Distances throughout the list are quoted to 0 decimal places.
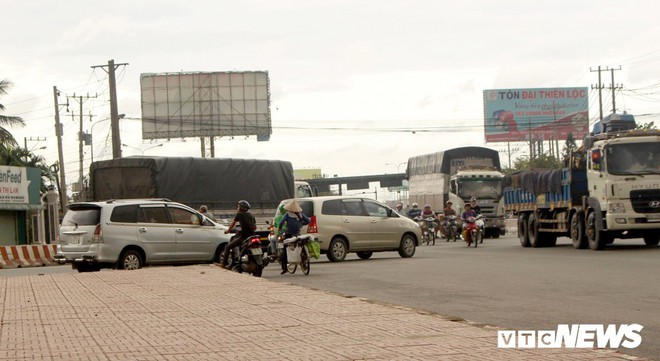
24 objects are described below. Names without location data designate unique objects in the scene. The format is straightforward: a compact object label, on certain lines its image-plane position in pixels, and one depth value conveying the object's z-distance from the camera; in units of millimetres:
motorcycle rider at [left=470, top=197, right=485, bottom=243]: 38194
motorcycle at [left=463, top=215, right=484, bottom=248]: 36531
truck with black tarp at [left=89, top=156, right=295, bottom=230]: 30562
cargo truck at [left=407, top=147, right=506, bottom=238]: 47031
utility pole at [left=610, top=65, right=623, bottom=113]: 83625
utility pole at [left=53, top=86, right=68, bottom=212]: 65000
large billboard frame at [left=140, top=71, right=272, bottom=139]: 75625
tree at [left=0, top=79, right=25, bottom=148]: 56584
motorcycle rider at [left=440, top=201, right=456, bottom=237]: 44000
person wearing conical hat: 22922
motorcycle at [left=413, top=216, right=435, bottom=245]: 41406
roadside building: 50750
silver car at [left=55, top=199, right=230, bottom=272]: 23891
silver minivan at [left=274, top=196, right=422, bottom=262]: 27344
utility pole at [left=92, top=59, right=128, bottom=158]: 48500
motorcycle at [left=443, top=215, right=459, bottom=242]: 44538
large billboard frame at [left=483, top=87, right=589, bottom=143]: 102375
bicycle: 22547
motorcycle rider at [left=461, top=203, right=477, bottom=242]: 36781
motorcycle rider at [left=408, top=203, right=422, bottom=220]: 44844
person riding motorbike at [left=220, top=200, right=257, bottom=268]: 21781
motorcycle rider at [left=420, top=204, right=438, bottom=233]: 41875
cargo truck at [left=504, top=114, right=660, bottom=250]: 26750
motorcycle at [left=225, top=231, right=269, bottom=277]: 21484
